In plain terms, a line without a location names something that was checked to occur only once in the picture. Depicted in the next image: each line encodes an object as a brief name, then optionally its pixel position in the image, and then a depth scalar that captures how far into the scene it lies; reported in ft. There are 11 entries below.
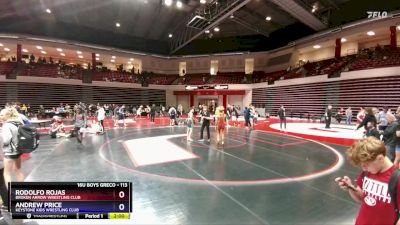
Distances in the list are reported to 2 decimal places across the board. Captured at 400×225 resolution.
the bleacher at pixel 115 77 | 104.99
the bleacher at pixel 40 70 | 88.22
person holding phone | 6.00
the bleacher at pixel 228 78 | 117.80
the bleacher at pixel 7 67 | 83.72
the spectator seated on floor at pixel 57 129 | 41.09
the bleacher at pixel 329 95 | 63.67
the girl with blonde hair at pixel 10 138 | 13.78
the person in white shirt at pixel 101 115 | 47.07
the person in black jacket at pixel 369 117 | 25.51
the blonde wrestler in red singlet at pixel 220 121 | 35.01
